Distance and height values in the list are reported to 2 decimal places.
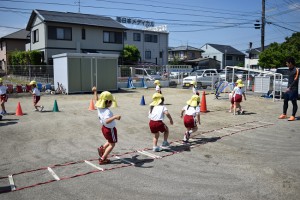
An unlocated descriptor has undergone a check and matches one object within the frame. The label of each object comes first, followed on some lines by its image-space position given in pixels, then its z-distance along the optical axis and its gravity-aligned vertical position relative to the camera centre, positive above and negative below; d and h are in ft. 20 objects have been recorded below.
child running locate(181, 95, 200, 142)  21.24 -2.57
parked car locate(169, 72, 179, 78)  98.52 +2.38
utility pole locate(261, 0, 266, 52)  90.86 +19.63
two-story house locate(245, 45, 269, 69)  173.19 +14.21
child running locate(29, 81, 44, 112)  36.31 -1.64
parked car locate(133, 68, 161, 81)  83.51 +2.27
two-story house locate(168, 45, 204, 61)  196.24 +20.86
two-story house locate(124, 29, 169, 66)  138.82 +19.76
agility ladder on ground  14.78 -5.06
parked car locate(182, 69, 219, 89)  76.29 +0.61
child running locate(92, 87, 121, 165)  16.38 -2.28
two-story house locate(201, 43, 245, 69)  191.83 +19.48
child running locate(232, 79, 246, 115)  33.94 -1.47
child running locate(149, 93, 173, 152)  19.07 -2.50
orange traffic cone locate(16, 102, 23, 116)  34.75 -3.98
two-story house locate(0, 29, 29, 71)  127.14 +18.18
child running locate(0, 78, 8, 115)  34.65 -1.94
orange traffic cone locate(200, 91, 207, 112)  38.29 -3.76
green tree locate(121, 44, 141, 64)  111.96 +11.04
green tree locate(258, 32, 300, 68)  99.50 +9.68
